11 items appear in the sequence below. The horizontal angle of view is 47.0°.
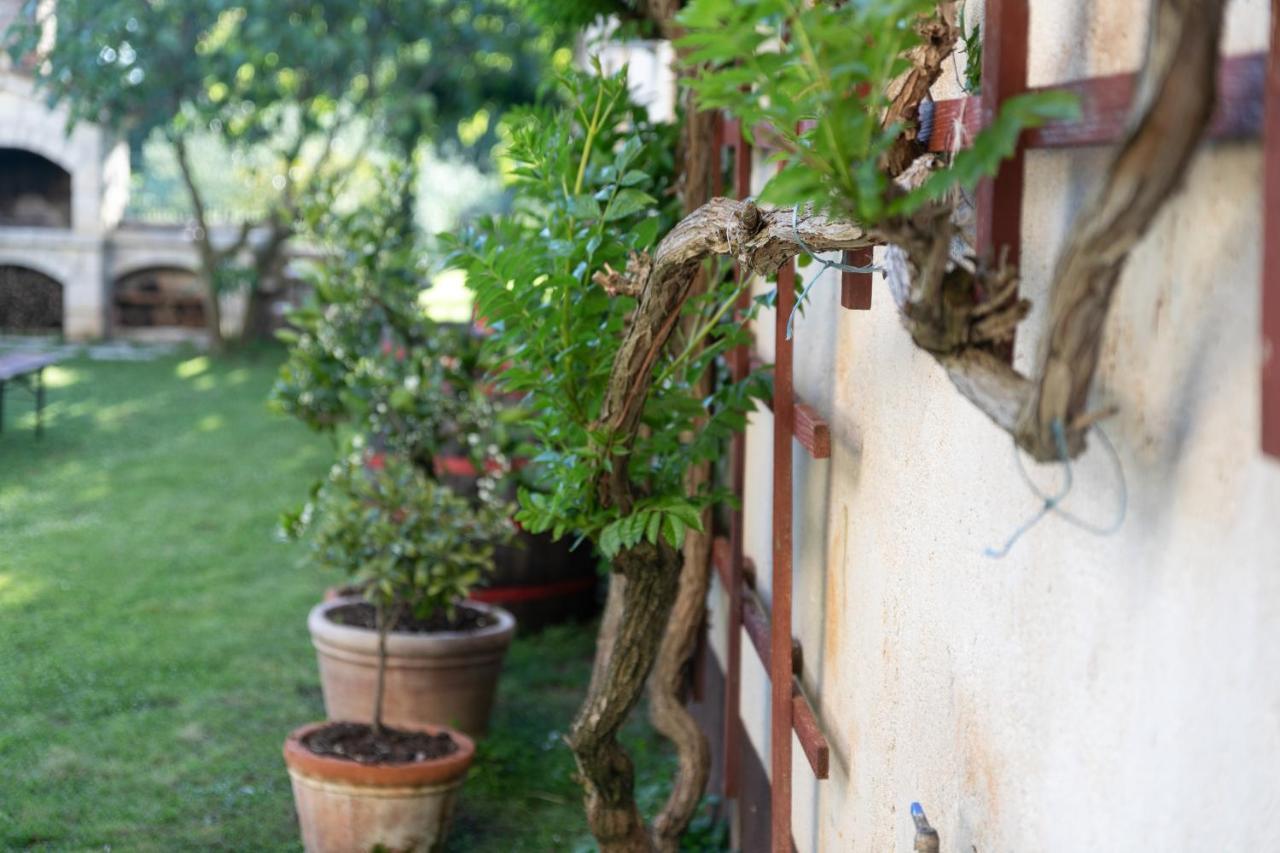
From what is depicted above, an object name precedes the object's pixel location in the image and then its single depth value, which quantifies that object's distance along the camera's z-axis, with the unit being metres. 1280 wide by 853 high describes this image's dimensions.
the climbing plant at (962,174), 1.11
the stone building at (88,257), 16.53
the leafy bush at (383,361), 5.56
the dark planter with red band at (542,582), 6.43
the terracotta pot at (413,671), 4.97
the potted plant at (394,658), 4.11
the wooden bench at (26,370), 10.26
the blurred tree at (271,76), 13.87
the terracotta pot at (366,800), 4.08
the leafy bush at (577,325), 2.90
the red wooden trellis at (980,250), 1.06
